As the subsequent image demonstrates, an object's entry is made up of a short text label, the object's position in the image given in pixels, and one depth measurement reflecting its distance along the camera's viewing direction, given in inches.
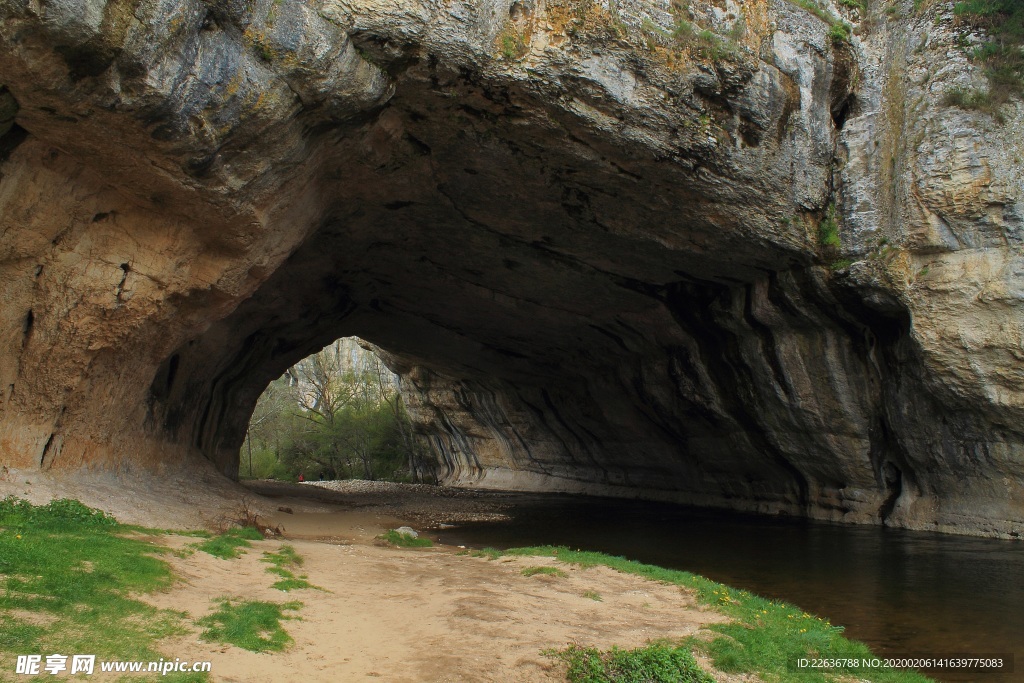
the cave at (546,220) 390.6
